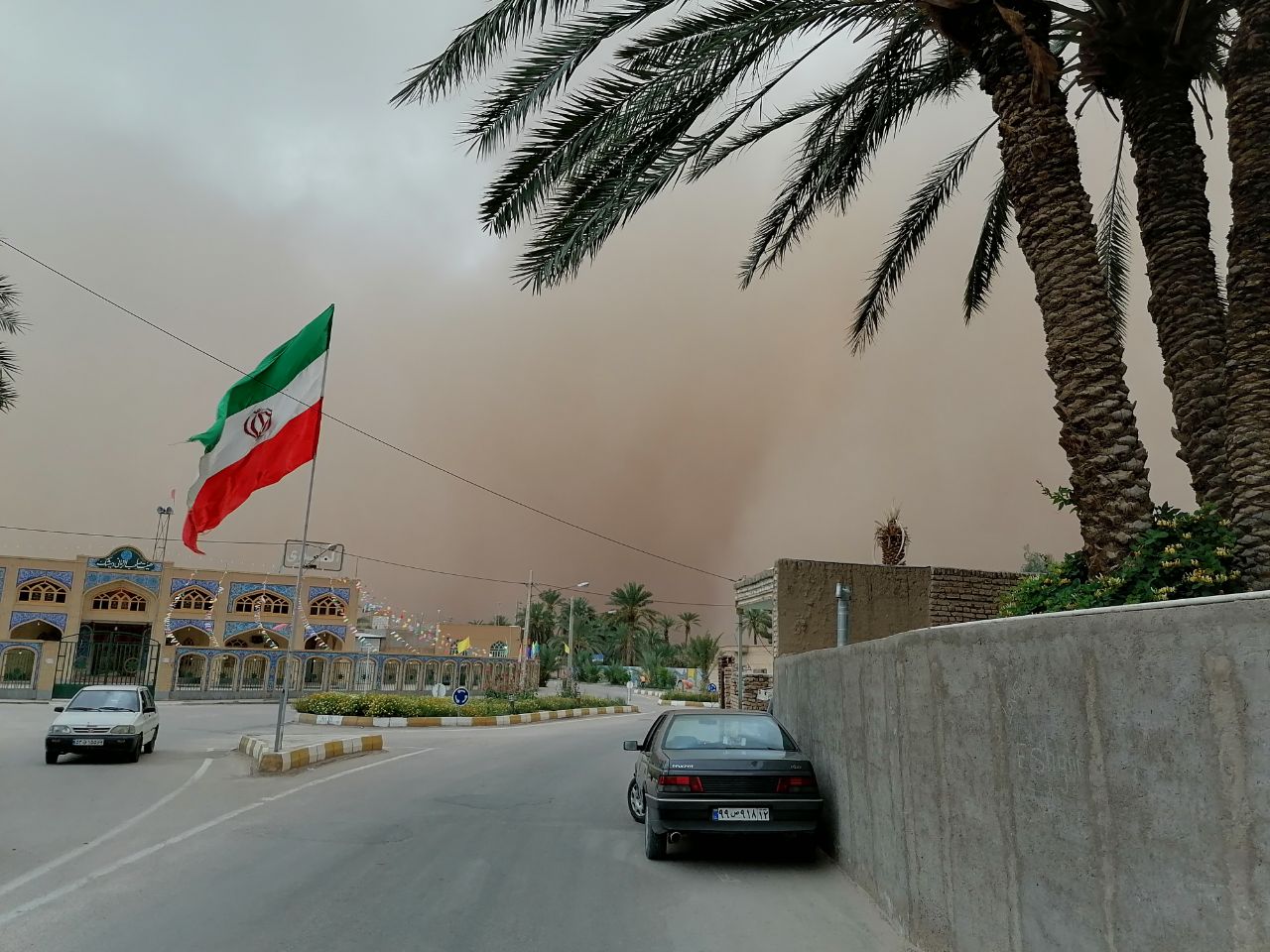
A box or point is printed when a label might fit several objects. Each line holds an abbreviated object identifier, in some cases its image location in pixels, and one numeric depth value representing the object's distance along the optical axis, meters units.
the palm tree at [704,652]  68.25
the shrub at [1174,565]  6.64
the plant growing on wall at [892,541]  20.41
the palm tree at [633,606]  90.62
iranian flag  15.36
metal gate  36.81
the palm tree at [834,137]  7.46
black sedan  7.48
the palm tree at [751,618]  23.40
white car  14.84
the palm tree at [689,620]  110.19
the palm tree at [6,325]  17.75
